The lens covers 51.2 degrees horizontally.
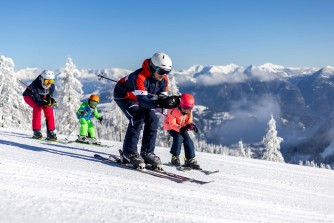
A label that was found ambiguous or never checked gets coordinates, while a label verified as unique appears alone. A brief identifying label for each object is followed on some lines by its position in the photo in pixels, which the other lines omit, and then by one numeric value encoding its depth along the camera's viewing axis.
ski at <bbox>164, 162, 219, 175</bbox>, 7.70
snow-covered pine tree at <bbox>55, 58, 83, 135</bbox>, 33.50
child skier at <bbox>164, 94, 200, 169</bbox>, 7.99
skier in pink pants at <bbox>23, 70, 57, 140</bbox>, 10.33
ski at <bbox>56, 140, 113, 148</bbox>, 10.39
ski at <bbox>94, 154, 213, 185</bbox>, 6.32
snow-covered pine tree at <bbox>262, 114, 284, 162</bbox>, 42.16
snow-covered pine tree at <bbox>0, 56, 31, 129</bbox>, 30.17
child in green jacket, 11.59
